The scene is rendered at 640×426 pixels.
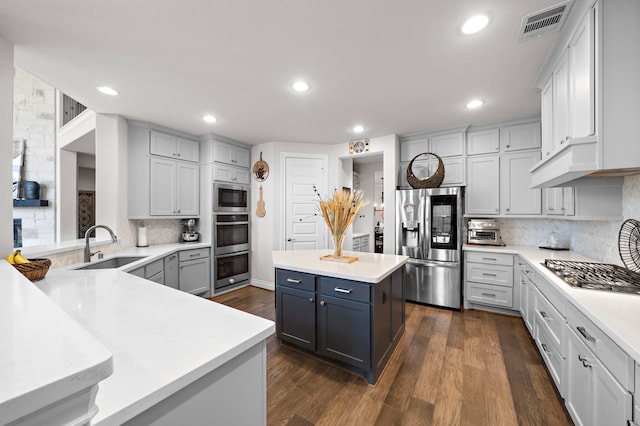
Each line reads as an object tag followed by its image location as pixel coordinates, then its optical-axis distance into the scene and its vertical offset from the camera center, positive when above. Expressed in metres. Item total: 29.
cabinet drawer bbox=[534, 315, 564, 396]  1.78 -1.08
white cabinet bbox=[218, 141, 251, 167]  4.14 +0.97
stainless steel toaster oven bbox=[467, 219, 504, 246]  3.51 -0.29
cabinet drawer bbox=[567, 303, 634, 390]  1.03 -0.63
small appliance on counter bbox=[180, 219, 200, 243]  4.07 -0.32
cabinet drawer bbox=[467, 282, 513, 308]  3.20 -1.06
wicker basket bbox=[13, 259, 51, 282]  1.45 -0.33
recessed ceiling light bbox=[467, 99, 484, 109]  2.86 +1.22
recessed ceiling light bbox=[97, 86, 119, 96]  2.57 +1.22
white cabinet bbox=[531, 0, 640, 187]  1.39 +0.70
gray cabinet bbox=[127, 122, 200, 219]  3.48 +0.54
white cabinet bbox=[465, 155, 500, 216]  3.53 +0.36
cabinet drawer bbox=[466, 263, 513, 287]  3.20 -0.80
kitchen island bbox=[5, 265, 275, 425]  0.57 -0.43
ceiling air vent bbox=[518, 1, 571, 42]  1.59 +1.23
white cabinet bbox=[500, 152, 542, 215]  3.30 +0.33
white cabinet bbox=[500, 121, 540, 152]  3.32 +0.98
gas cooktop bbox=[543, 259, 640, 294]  1.54 -0.44
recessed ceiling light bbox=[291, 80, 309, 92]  2.47 +1.23
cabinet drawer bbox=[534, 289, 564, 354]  1.77 -0.83
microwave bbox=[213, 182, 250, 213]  4.14 +0.24
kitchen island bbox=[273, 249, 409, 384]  2.00 -0.82
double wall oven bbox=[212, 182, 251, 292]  4.12 -0.40
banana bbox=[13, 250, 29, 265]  1.52 -0.28
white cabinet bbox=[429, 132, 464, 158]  3.74 +0.99
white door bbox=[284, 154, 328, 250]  4.46 +0.19
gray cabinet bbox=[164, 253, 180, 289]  3.31 -0.79
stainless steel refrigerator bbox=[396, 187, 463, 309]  3.44 -0.43
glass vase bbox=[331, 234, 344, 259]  2.50 -0.32
